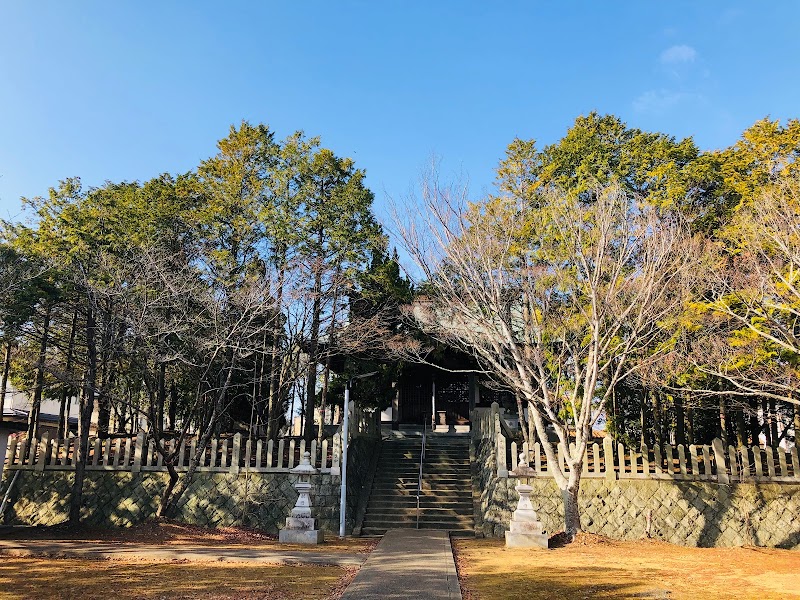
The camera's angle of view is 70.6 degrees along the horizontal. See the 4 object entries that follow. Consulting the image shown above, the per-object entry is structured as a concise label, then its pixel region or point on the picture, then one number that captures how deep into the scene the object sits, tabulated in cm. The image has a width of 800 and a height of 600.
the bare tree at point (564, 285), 1152
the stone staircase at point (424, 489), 1407
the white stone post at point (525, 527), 1079
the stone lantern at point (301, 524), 1150
